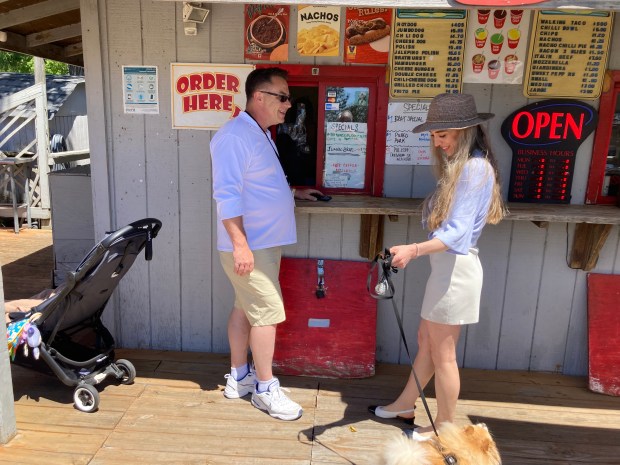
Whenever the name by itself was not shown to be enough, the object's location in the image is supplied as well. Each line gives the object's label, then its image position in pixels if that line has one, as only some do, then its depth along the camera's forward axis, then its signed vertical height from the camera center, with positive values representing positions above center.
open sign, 3.39 +0.00
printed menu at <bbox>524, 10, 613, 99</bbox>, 3.26 +0.58
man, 2.81 -0.46
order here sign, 3.48 +0.26
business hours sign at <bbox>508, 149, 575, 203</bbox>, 3.45 -0.21
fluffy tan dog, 1.74 -1.06
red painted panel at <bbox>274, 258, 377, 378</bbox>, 3.63 -1.30
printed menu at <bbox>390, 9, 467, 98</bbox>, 3.29 +0.56
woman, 2.42 -0.40
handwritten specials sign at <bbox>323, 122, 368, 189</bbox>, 3.52 -0.12
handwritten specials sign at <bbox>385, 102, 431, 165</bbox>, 3.44 +0.02
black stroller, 2.95 -1.11
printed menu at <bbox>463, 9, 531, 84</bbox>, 3.29 +0.62
